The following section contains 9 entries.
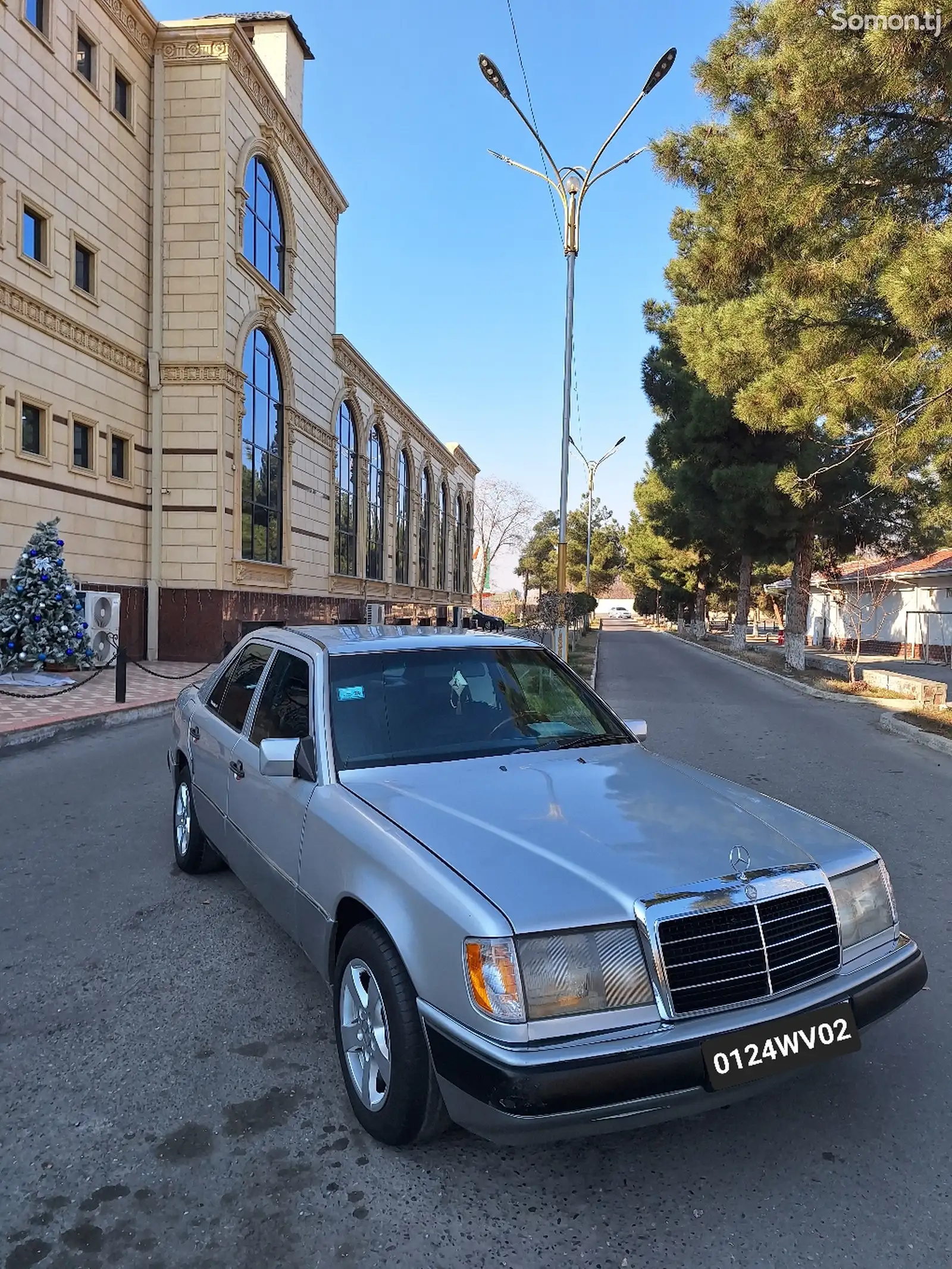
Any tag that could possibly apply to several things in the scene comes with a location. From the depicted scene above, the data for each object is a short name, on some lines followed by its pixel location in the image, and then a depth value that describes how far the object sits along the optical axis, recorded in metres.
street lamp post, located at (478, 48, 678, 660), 13.79
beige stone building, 17.27
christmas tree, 15.46
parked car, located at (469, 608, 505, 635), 40.16
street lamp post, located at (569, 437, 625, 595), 43.19
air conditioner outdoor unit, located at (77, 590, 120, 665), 17.39
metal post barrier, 12.92
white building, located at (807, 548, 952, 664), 29.34
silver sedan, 2.22
